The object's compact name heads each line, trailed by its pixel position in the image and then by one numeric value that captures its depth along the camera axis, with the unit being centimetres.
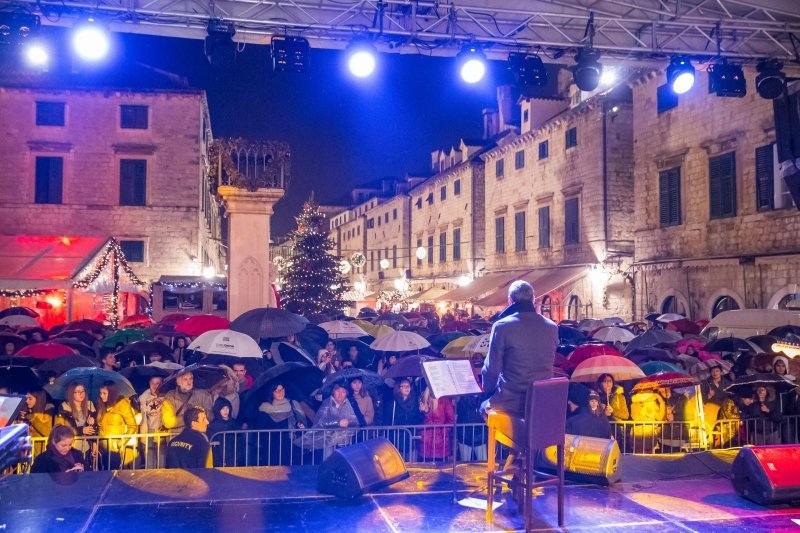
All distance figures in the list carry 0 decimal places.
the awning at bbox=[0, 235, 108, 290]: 1702
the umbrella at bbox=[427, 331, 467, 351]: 1417
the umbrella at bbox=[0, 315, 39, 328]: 1655
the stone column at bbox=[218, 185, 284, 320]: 1553
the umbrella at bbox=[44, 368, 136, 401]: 836
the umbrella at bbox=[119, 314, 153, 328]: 1634
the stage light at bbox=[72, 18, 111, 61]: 992
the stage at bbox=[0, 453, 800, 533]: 575
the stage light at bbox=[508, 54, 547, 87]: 1155
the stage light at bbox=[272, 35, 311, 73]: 1070
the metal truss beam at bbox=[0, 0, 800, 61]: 1036
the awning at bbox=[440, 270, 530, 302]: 3280
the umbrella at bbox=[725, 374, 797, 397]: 938
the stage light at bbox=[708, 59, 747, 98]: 1194
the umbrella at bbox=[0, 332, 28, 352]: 1284
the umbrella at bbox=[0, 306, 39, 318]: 1794
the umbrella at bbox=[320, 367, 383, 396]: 879
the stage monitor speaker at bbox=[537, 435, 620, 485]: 675
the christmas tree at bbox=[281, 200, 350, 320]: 2920
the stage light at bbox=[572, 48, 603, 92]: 1121
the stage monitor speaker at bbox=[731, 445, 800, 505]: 609
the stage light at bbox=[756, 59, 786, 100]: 1145
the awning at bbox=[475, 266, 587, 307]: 2697
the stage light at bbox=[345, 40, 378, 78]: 1080
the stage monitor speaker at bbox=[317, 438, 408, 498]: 636
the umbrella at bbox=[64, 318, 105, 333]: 1547
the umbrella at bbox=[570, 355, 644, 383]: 935
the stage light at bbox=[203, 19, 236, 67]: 1026
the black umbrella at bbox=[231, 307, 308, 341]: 1250
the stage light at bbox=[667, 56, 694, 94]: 1164
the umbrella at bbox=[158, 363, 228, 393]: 869
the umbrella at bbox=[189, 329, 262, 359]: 1020
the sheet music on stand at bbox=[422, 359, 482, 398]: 621
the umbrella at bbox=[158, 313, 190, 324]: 1682
